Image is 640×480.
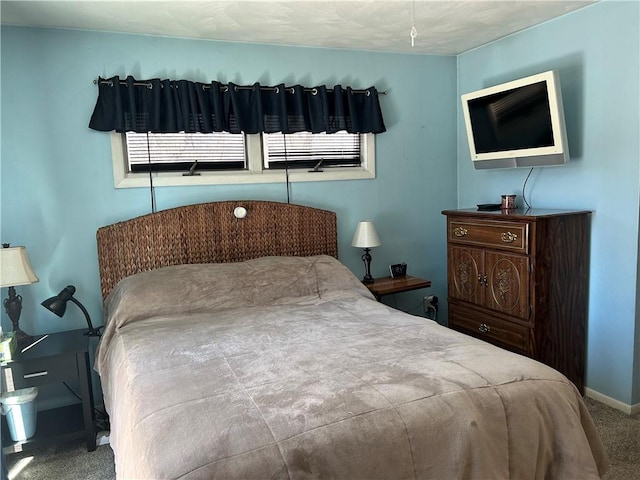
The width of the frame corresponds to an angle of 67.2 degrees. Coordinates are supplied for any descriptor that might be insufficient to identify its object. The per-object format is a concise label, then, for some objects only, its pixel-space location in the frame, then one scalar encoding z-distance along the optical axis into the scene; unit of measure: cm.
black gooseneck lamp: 266
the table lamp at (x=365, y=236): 344
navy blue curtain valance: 295
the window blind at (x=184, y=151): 315
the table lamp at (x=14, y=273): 247
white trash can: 249
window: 314
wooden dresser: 283
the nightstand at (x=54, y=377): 244
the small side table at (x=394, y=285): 338
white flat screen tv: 289
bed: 139
